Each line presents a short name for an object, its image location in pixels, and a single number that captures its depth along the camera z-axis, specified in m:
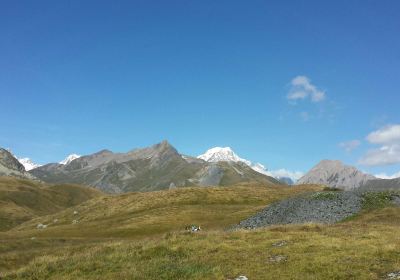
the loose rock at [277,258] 27.59
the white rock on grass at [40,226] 124.56
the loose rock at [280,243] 32.19
